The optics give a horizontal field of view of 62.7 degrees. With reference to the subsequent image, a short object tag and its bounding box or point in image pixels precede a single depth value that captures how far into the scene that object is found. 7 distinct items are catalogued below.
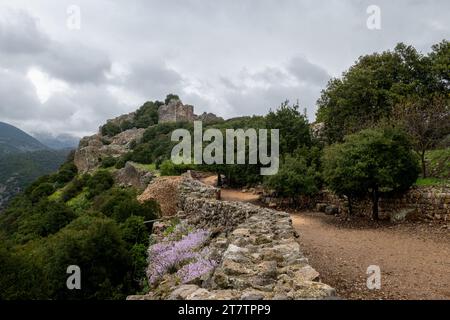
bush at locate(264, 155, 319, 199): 19.42
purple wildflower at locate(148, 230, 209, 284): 8.48
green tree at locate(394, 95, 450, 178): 16.70
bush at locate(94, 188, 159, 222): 14.34
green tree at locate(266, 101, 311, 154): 26.08
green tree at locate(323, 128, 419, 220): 14.95
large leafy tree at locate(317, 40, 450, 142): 24.34
